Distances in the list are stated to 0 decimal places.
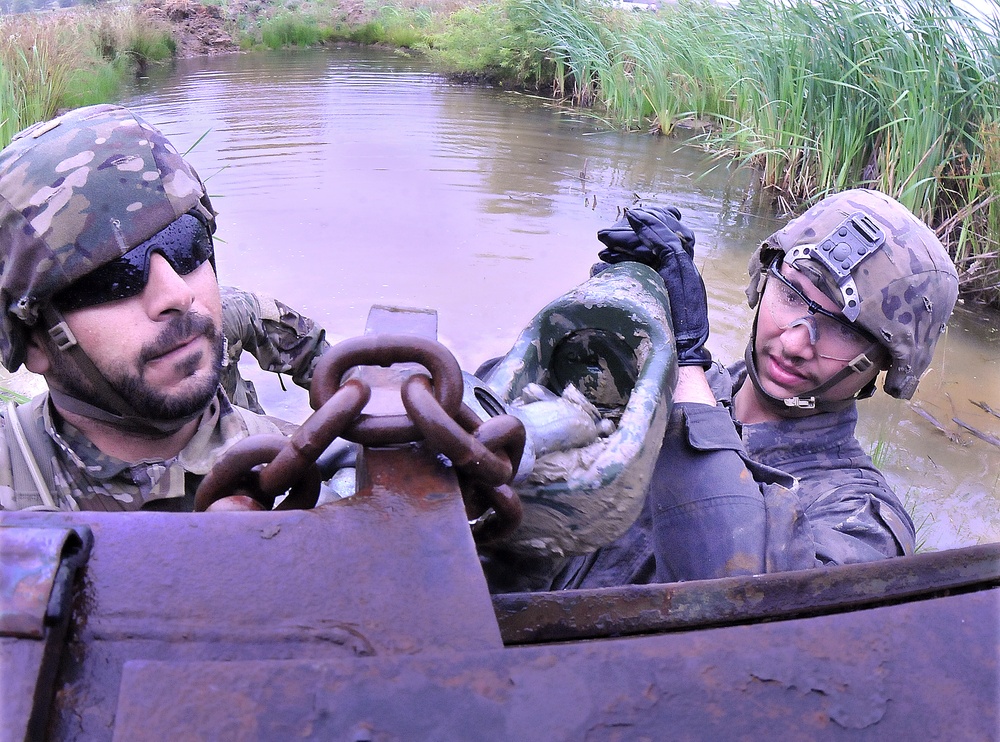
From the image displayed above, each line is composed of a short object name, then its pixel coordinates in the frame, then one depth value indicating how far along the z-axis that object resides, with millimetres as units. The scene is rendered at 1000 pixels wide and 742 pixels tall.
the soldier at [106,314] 730
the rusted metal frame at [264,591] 283
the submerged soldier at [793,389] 689
